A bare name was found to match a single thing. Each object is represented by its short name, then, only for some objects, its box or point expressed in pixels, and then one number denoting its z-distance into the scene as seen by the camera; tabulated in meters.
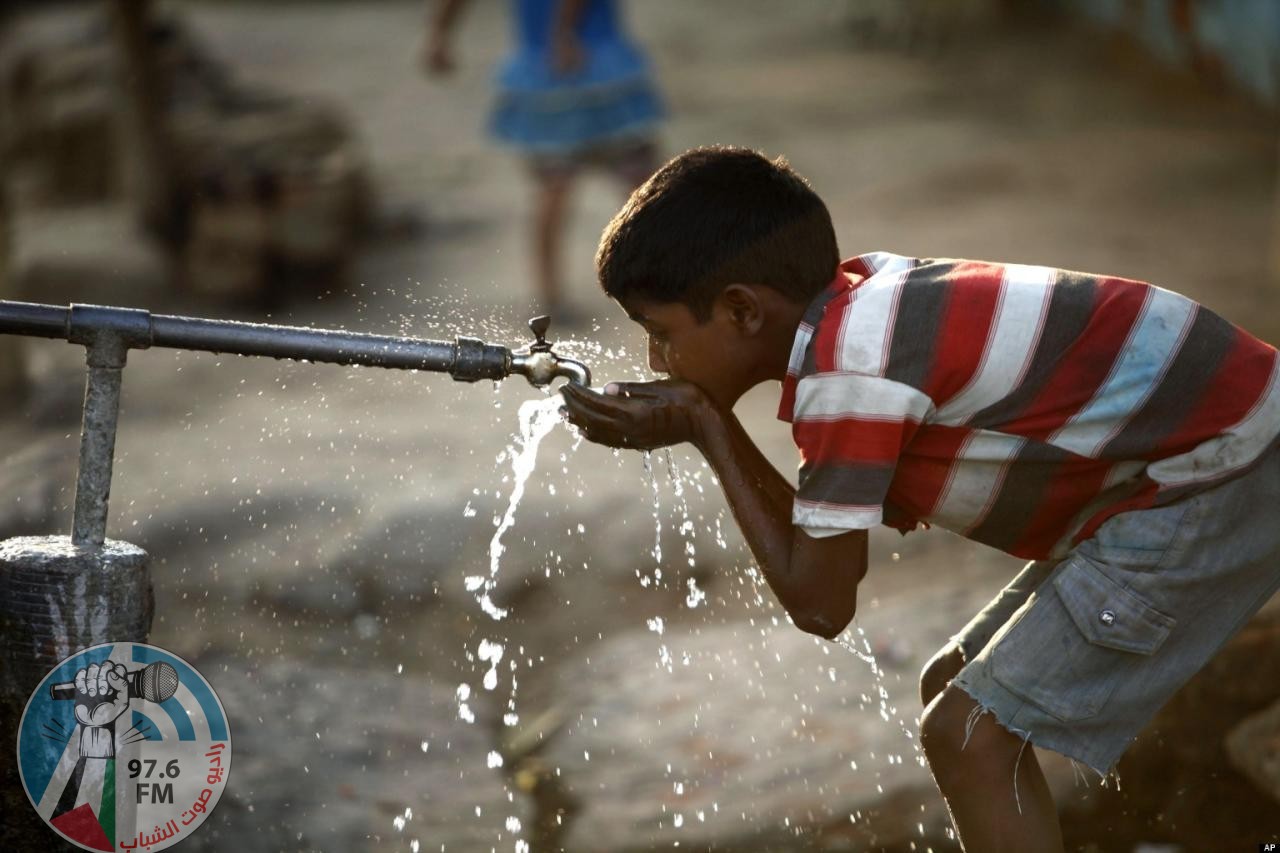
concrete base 5.85
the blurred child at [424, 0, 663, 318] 9.97
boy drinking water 5.81
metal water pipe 5.85
